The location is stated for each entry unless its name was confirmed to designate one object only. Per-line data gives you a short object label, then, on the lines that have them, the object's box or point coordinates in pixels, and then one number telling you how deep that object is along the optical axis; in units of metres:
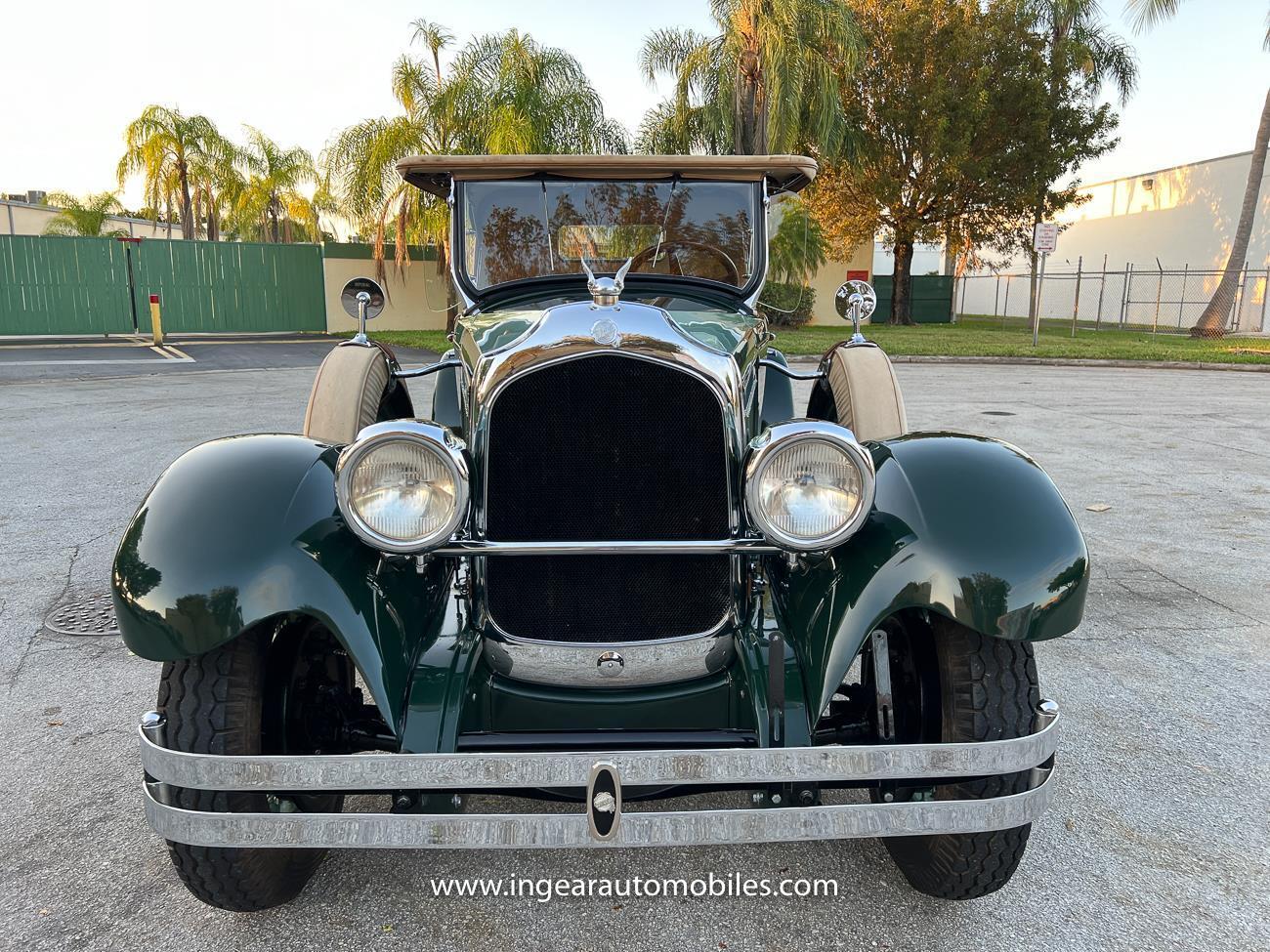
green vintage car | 1.82
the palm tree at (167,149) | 25.39
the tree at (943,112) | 22.84
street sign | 16.75
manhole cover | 3.83
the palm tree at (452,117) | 18.73
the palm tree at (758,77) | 18.45
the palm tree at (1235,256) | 21.08
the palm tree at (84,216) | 30.73
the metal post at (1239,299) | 23.81
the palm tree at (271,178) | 30.04
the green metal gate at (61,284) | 20.41
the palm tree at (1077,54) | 23.73
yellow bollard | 18.33
